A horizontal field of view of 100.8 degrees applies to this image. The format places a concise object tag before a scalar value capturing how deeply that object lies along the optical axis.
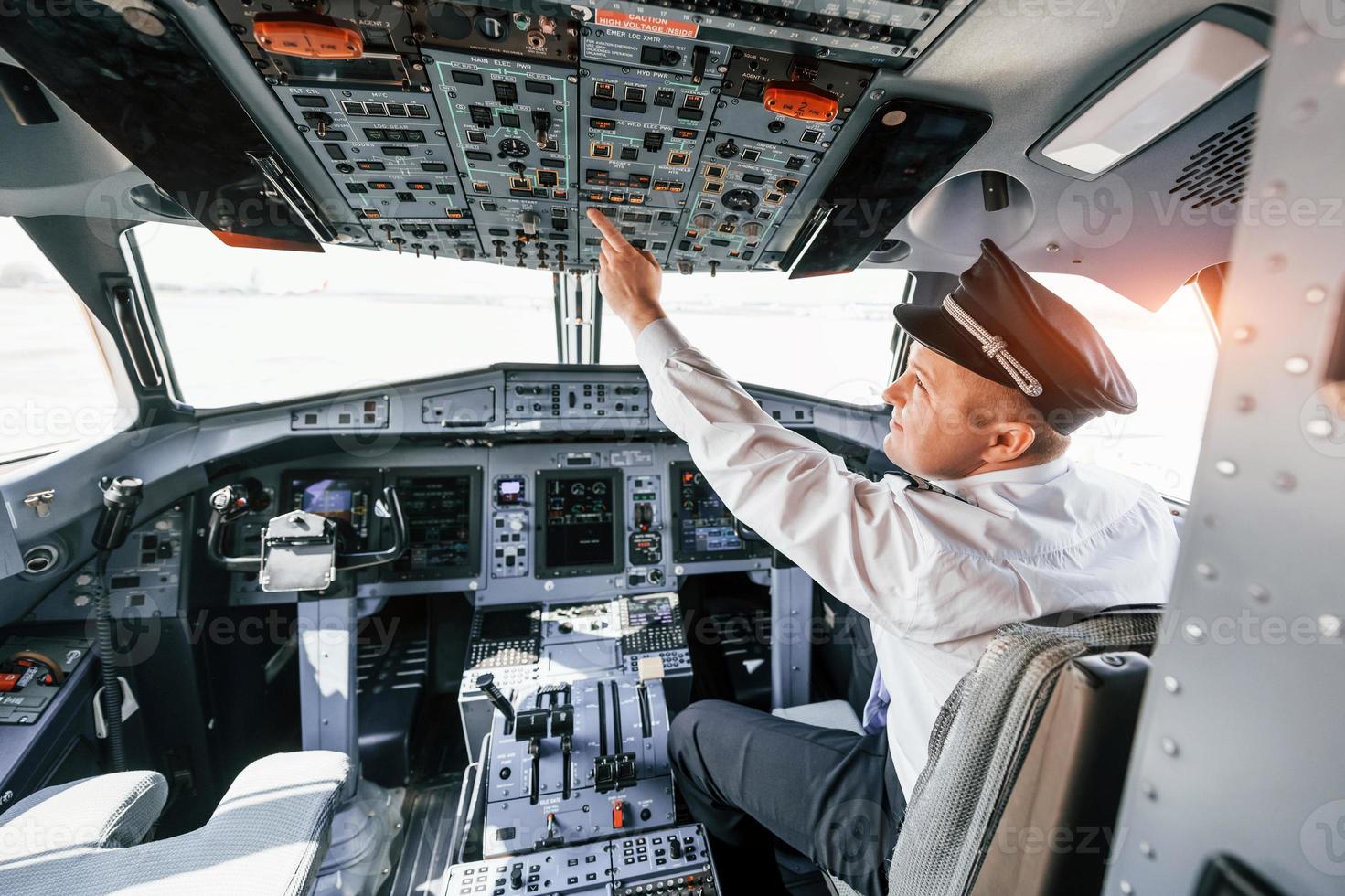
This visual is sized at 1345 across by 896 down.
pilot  1.00
